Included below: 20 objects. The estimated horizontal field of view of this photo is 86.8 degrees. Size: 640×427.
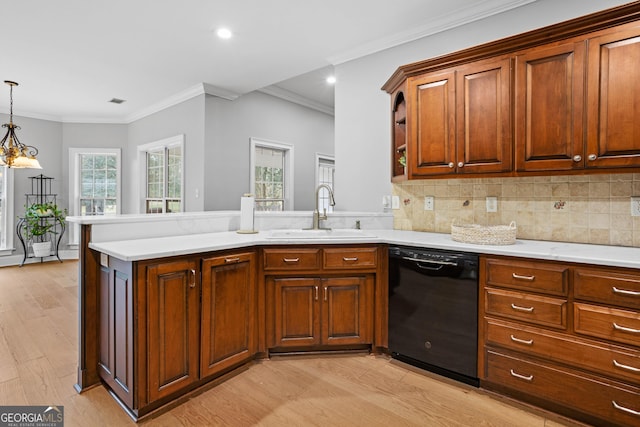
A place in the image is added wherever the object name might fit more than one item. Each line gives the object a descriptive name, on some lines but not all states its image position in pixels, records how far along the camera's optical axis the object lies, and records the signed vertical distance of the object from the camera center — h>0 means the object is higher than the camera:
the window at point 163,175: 5.17 +0.54
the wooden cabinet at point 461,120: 2.26 +0.64
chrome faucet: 2.96 -0.09
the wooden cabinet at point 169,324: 1.80 -0.68
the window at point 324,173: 5.98 +0.66
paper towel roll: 2.85 -0.05
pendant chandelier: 4.73 +0.73
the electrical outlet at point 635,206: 2.10 +0.03
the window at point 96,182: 6.53 +0.49
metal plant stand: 5.91 -0.28
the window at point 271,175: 5.10 +0.52
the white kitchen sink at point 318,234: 2.50 -0.21
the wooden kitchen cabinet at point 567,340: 1.67 -0.70
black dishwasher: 2.12 -0.68
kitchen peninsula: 1.81 -0.50
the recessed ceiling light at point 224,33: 3.12 +1.64
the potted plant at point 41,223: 5.80 -0.29
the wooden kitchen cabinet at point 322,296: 2.46 -0.65
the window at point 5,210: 5.81 -0.06
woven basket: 2.19 -0.17
